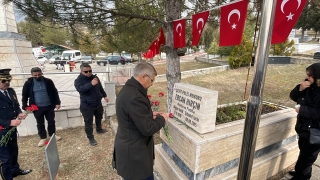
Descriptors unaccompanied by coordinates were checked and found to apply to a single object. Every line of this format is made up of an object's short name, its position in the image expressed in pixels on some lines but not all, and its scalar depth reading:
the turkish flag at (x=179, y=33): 3.08
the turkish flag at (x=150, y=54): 4.11
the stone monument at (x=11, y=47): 7.25
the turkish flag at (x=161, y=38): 3.89
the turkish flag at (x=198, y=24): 2.70
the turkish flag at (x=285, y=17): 1.74
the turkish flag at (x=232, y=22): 2.17
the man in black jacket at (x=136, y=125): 1.59
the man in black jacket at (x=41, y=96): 3.50
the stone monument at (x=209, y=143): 1.97
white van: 25.85
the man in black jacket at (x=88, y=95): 3.56
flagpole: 1.05
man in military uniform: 2.44
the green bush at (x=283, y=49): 16.83
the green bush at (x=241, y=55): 14.50
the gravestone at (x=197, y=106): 1.91
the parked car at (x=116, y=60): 25.39
